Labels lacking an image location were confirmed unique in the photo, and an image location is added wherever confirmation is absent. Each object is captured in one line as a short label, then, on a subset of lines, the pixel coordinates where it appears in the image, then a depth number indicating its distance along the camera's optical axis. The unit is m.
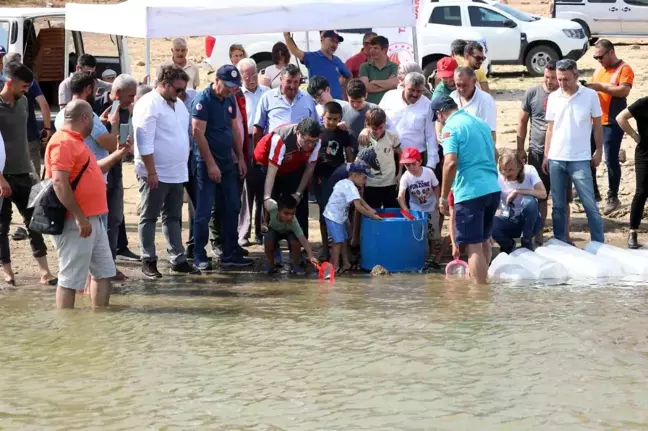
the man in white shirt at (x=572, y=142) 11.02
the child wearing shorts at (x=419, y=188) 10.91
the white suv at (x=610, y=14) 26.75
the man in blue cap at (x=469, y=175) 9.35
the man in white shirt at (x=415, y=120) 11.29
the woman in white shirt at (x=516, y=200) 10.83
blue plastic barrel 10.71
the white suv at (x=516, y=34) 22.80
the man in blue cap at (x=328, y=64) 13.02
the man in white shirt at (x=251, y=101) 11.82
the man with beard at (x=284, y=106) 11.20
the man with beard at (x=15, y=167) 9.93
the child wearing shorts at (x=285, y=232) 10.55
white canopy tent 11.30
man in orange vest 12.63
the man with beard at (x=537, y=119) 11.57
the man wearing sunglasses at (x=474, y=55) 11.66
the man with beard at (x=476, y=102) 10.57
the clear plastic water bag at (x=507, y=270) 10.38
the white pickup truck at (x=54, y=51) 17.17
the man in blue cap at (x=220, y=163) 10.43
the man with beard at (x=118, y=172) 9.98
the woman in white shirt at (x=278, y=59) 13.20
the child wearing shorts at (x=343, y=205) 10.70
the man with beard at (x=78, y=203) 8.16
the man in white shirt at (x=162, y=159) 9.82
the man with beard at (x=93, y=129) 9.30
